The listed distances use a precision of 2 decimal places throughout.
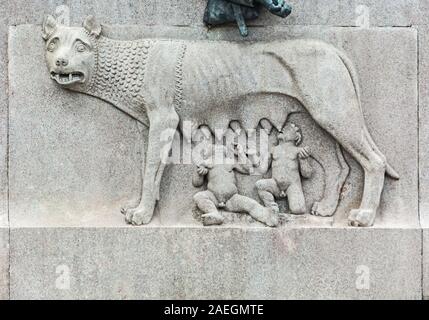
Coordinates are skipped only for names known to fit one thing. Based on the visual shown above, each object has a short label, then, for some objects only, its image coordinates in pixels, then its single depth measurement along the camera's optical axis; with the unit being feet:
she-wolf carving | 19.42
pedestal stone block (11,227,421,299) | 19.38
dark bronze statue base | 19.17
